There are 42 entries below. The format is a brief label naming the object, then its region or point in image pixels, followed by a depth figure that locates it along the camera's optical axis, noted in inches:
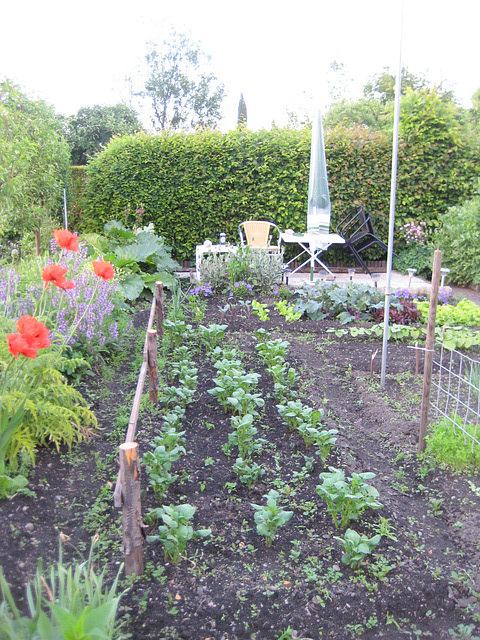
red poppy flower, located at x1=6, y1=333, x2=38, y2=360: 67.9
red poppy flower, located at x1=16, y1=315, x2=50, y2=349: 70.2
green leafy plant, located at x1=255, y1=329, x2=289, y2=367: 149.3
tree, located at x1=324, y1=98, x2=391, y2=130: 647.8
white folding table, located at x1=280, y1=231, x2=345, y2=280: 271.2
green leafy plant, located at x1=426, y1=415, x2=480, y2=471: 104.6
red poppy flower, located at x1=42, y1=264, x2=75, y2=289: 89.7
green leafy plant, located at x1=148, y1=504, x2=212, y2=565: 73.6
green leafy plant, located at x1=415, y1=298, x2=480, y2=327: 191.9
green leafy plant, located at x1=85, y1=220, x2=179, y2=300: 233.1
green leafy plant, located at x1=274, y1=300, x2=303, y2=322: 213.8
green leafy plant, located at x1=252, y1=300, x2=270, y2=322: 205.4
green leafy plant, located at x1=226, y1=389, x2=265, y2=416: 113.3
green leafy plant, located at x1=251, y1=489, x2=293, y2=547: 77.4
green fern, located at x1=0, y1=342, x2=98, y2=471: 88.3
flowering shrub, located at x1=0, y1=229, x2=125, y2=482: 79.6
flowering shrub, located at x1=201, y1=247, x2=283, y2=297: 255.4
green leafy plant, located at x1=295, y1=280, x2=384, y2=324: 216.1
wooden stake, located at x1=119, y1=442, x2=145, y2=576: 68.3
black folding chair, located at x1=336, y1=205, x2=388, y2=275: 324.2
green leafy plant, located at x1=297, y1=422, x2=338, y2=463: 102.6
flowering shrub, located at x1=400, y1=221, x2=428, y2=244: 326.6
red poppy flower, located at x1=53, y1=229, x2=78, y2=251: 105.2
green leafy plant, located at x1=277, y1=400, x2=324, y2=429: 110.8
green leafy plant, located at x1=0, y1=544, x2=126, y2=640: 46.3
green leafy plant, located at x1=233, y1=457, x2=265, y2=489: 95.6
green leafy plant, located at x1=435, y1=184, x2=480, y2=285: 301.0
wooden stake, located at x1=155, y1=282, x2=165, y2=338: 178.4
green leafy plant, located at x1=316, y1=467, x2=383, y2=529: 81.5
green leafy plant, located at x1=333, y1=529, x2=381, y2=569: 74.8
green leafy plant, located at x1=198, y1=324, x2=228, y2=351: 164.1
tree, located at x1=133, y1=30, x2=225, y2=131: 960.9
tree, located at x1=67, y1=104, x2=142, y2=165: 624.4
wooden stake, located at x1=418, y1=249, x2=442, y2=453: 110.3
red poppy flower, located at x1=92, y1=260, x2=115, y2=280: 108.2
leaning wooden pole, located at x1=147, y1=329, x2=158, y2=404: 120.0
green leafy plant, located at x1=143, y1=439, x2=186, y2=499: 87.8
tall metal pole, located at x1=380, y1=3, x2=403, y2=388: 133.5
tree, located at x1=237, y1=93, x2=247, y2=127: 1112.8
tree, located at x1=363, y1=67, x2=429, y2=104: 729.6
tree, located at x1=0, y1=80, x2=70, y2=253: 221.3
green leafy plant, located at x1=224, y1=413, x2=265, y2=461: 103.3
